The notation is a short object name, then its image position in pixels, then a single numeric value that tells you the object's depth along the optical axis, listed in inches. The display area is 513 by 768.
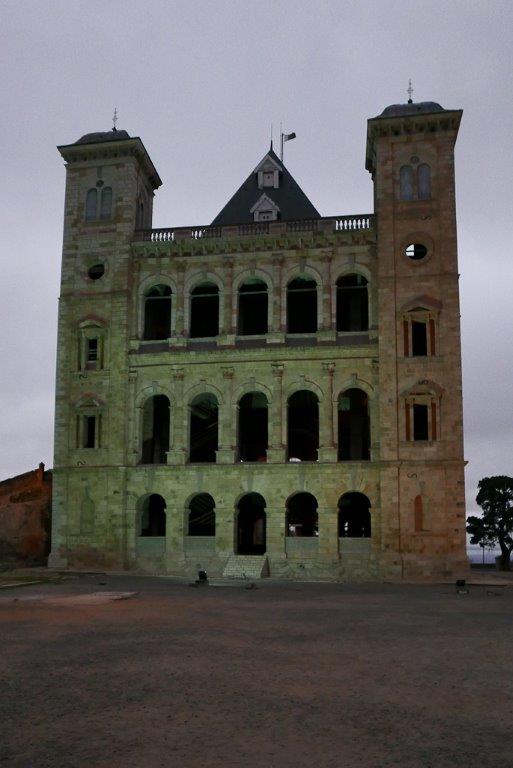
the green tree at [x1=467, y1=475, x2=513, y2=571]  1811.0
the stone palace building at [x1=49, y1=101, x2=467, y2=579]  1501.0
